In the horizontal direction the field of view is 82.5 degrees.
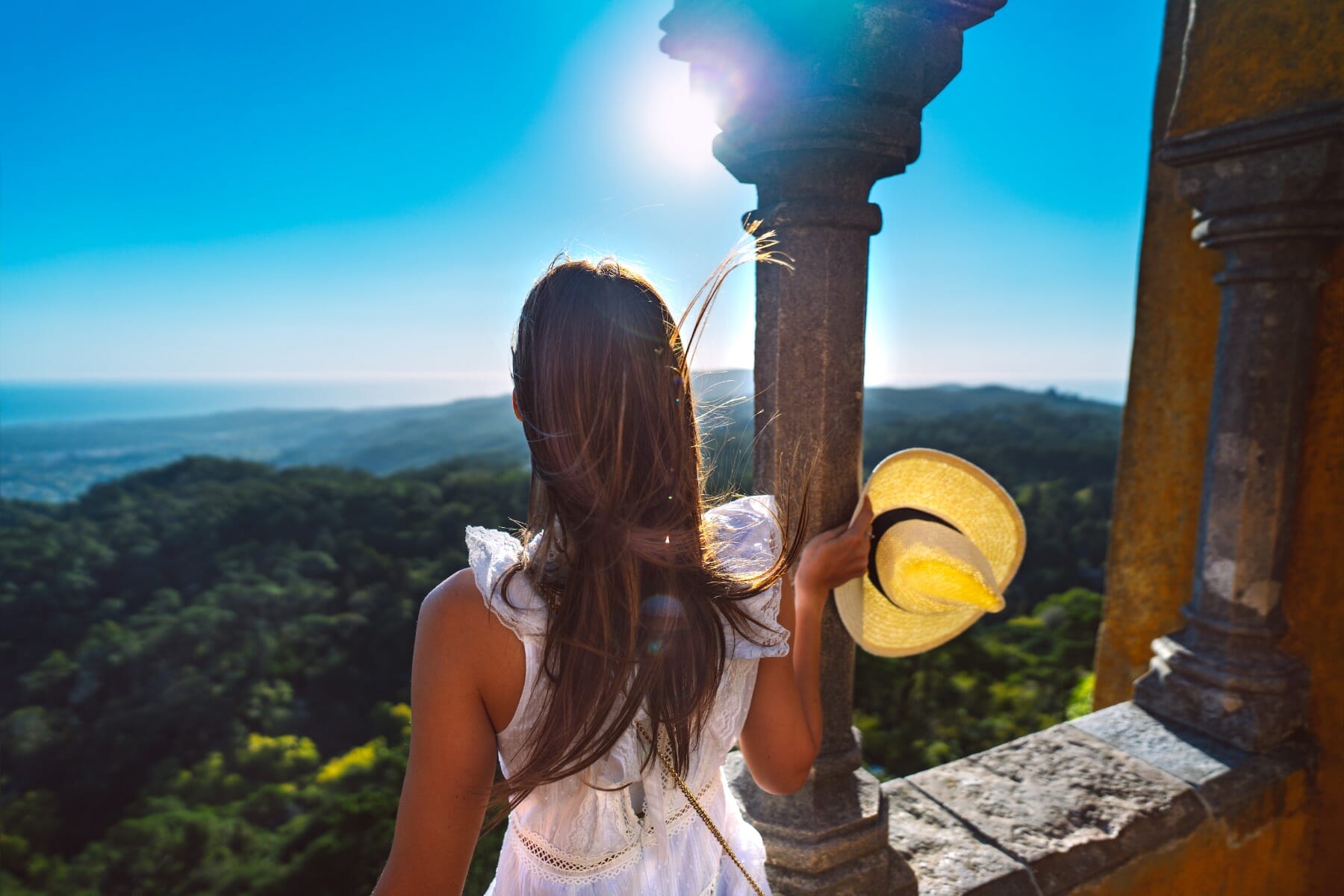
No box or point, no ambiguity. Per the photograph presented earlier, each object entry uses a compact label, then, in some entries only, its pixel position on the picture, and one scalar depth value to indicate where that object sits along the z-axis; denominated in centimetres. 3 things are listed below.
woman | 89
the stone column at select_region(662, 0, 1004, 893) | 142
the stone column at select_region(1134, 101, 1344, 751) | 224
